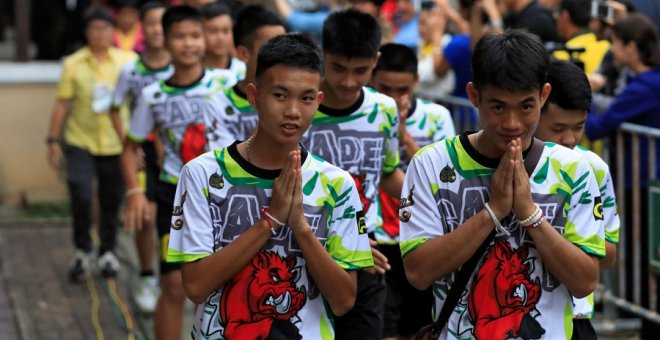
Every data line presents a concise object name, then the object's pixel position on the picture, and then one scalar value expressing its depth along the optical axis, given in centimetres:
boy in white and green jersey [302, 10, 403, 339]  895
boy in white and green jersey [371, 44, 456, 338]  1019
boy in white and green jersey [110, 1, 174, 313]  1340
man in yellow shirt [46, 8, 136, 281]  1600
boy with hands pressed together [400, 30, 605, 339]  612
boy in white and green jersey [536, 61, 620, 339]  774
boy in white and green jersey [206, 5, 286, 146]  956
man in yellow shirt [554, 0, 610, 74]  1390
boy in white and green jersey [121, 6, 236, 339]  1173
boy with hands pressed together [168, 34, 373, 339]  647
